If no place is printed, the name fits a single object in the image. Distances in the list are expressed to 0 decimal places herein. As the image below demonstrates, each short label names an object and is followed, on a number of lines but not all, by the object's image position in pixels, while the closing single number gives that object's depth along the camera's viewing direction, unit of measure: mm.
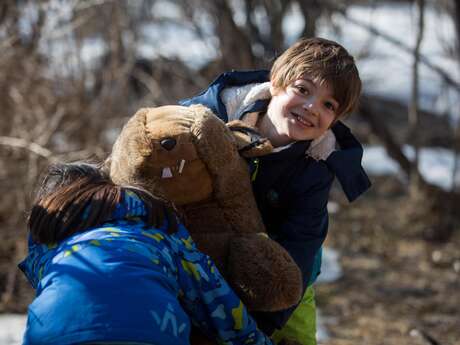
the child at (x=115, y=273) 3091
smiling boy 4466
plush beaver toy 3867
